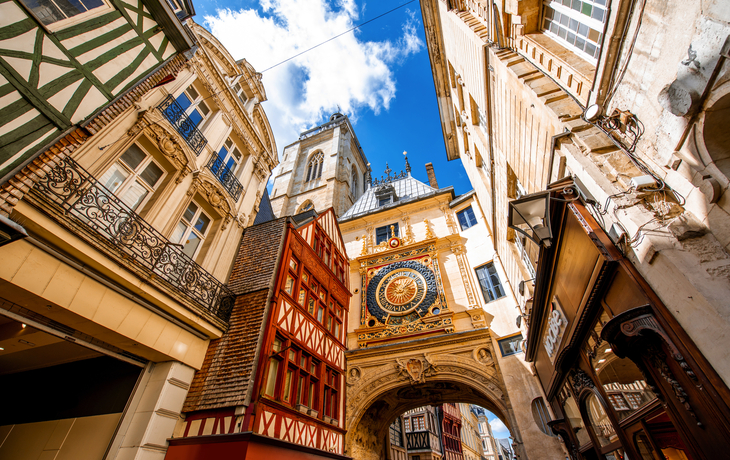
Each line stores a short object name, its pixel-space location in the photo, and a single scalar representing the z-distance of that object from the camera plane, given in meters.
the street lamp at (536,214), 4.54
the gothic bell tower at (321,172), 29.84
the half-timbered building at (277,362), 5.49
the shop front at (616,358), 2.64
